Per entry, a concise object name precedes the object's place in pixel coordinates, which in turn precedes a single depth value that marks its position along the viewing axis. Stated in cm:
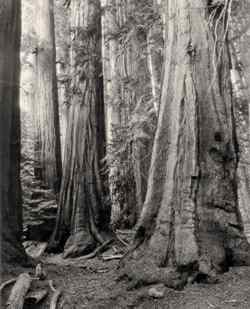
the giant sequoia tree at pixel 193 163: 447
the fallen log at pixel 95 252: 732
